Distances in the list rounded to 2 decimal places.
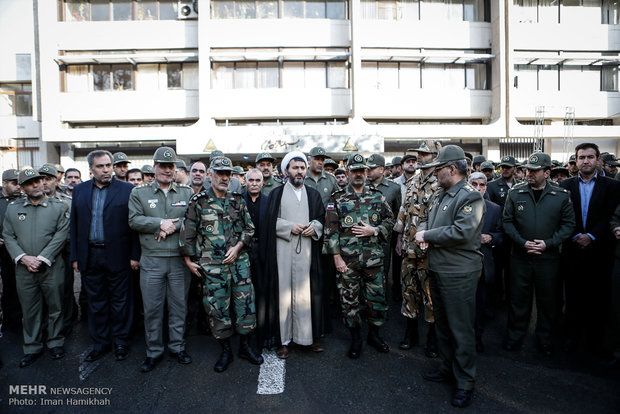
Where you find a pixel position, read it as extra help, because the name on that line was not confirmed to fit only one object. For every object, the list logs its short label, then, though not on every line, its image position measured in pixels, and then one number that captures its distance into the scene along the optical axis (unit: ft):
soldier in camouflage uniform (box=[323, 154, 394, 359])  14.02
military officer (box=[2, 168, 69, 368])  14.23
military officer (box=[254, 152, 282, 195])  20.94
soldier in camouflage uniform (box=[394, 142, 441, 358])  14.02
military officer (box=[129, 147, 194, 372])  13.60
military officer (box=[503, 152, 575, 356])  14.05
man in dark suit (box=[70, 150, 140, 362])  14.30
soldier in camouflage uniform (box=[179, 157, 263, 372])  13.20
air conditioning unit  68.23
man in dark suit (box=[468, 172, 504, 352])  14.49
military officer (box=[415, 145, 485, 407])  10.93
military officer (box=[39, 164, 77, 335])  16.46
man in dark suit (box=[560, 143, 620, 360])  14.48
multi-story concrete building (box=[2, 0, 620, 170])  67.31
